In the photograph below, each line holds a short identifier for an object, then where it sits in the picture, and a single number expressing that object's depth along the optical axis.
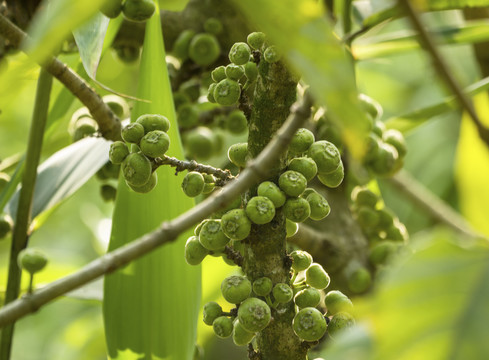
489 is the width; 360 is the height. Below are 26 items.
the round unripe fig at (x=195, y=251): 1.50
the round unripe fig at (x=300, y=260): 1.52
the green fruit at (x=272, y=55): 1.45
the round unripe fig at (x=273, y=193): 1.46
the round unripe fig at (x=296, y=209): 1.47
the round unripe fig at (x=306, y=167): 1.47
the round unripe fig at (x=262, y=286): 1.48
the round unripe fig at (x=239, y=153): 1.52
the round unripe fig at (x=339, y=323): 1.49
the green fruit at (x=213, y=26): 1.90
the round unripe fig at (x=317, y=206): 1.50
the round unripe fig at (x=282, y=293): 1.48
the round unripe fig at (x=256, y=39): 1.49
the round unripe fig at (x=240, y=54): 1.50
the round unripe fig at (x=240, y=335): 1.49
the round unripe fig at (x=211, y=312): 1.52
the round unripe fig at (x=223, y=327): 1.50
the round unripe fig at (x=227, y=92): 1.50
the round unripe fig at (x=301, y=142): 1.48
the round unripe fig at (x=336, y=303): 1.50
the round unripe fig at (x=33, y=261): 1.63
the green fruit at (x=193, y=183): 1.48
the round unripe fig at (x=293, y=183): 1.46
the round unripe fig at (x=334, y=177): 1.50
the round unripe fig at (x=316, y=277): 1.50
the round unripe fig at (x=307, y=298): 1.50
